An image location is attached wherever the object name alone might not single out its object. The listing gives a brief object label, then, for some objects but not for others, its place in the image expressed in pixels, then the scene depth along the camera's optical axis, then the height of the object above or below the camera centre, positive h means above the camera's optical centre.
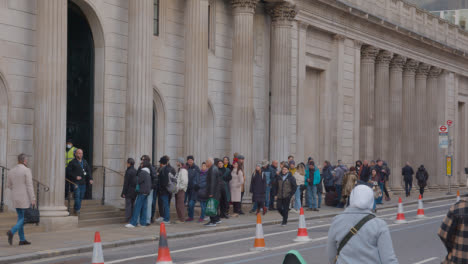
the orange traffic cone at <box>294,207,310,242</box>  18.14 -1.93
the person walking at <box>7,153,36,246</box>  16.08 -0.92
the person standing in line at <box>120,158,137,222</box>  20.80 -0.99
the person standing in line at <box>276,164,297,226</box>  21.69 -1.13
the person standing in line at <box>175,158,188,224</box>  22.31 -1.25
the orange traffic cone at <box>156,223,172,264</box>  12.00 -1.60
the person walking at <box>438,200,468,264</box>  6.94 -0.73
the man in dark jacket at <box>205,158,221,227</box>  21.52 -0.97
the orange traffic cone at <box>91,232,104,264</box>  10.98 -1.49
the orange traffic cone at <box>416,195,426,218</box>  25.46 -1.92
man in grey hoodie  6.41 -0.71
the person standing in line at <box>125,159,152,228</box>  20.67 -1.09
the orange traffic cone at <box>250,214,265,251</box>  16.31 -1.92
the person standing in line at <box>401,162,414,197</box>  39.84 -1.12
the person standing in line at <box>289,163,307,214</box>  27.09 -1.12
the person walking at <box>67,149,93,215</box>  20.64 -0.69
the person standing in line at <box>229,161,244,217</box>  24.97 -1.06
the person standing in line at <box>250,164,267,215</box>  24.19 -1.15
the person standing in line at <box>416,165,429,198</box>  39.41 -1.26
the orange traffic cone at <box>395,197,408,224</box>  23.77 -1.95
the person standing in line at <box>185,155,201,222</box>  23.16 -0.93
